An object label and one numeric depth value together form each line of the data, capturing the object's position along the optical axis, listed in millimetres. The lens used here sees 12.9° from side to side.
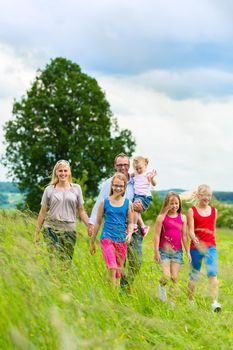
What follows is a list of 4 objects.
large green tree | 57838
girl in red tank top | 13424
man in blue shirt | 11619
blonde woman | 13059
